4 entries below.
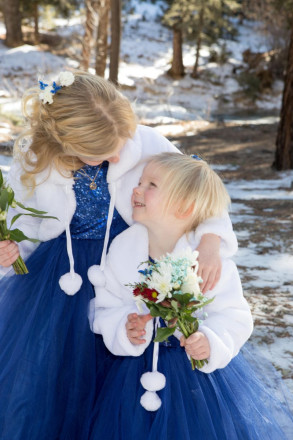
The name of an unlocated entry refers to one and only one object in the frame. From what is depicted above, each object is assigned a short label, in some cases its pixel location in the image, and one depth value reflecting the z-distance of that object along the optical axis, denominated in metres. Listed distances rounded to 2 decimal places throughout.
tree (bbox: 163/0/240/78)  20.48
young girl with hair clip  2.07
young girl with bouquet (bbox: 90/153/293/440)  1.92
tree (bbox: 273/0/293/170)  7.76
